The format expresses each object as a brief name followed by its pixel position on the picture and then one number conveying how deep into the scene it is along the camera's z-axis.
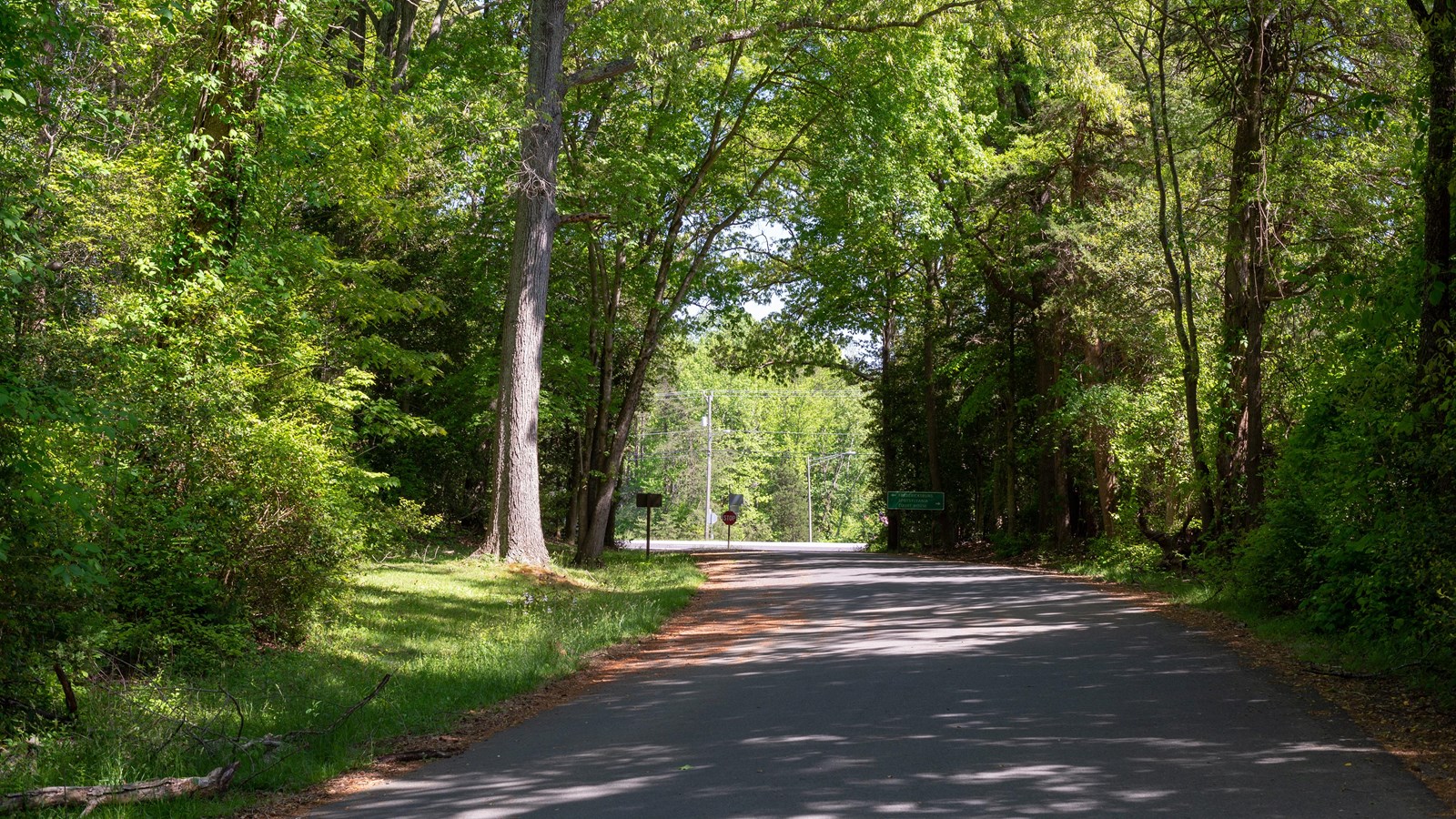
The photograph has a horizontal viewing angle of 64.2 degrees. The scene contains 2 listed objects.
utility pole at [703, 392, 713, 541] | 79.25
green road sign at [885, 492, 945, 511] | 36.56
